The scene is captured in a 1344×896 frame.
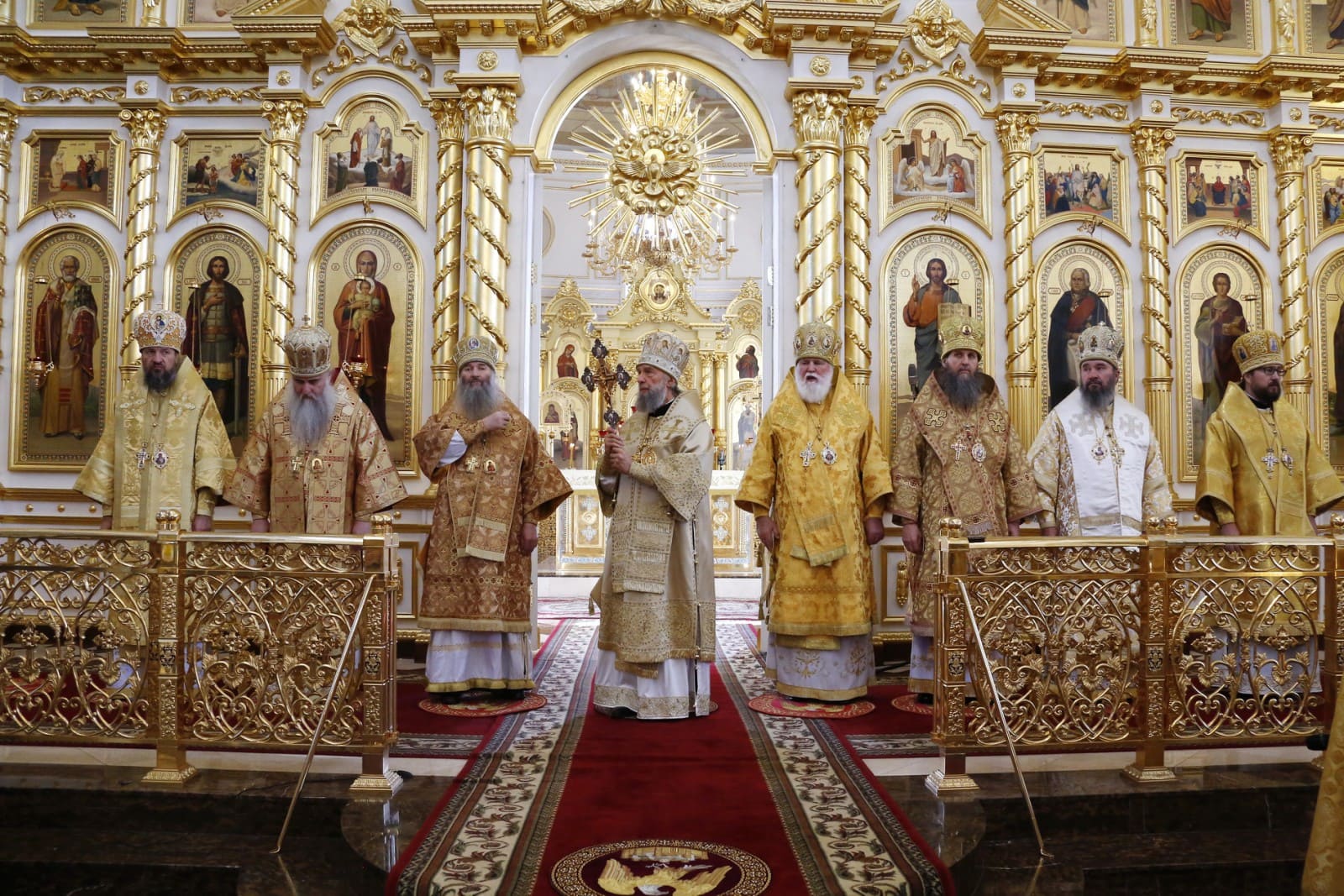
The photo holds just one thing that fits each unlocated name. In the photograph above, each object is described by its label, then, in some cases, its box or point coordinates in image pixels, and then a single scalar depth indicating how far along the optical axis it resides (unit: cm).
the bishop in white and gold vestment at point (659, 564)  512
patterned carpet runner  315
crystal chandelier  848
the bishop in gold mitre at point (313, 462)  527
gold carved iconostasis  698
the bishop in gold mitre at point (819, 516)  539
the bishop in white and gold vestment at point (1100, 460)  538
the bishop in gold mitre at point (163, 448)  548
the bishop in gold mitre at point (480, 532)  543
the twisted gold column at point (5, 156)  723
